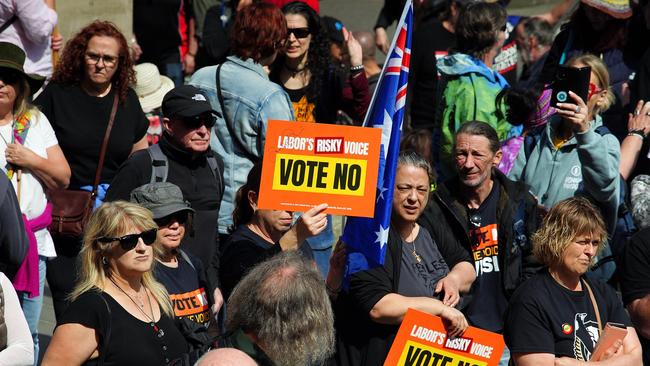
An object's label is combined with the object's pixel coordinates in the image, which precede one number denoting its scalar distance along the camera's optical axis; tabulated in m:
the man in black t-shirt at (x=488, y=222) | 12.28
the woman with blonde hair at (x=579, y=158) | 12.26
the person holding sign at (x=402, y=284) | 10.12
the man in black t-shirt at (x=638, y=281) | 11.47
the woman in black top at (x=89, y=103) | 13.13
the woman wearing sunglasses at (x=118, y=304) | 8.78
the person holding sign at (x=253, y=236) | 9.98
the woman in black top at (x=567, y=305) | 10.14
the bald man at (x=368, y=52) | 19.66
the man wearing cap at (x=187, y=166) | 11.73
